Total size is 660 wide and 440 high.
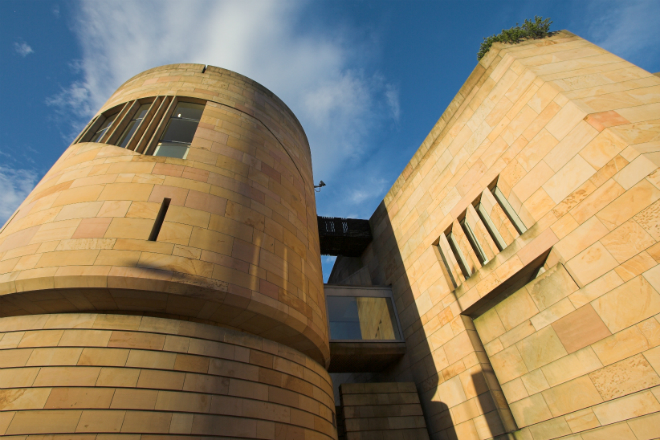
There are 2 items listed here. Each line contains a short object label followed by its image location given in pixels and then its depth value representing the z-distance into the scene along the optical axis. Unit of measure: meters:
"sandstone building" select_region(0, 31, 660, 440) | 6.82
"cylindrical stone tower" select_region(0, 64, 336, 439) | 6.22
